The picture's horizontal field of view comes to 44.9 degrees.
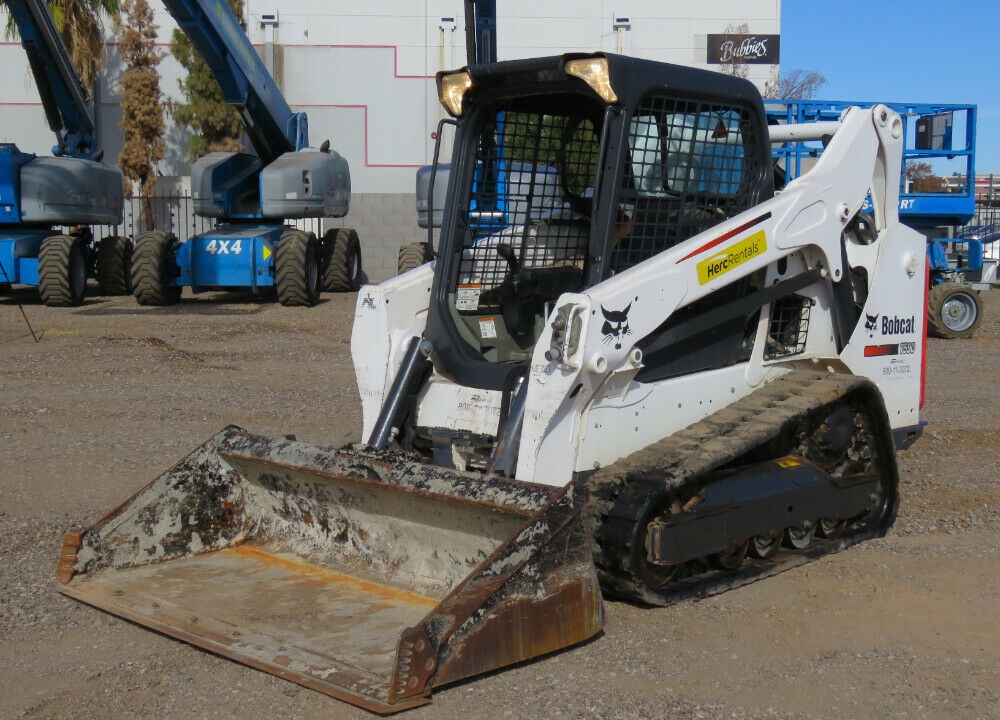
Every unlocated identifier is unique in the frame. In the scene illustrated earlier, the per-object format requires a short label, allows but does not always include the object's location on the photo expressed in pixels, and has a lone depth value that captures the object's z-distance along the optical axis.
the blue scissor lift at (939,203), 14.34
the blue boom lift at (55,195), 16.62
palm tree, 28.09
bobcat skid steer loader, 4.15
